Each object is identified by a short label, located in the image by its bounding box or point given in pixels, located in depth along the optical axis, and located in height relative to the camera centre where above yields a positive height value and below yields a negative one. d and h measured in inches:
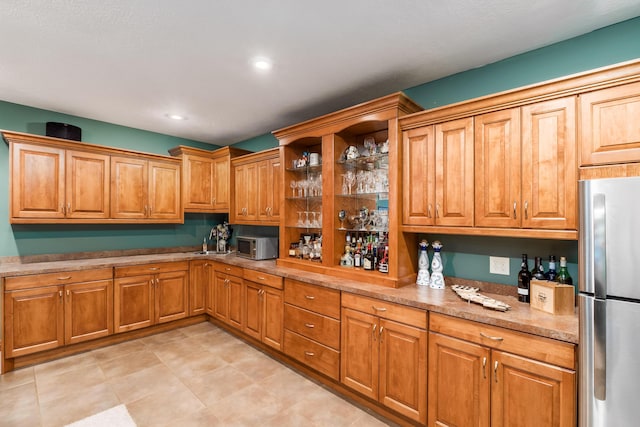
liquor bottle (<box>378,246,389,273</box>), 100.7 -16.5
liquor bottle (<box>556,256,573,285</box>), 73.8 -15.3
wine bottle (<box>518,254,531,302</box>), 79.5 -18.0
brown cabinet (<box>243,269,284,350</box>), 120.4 -39.5
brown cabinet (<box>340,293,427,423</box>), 80.0 -40.6
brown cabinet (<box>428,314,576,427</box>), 60.5 -36.8
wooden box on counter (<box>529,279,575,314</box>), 68.0 -19.5
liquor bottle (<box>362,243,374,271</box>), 105.4 -16.2
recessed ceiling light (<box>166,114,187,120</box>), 142.9 +47.9
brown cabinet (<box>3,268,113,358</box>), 114.5 -38.9
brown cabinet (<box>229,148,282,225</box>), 144.2 +13.8
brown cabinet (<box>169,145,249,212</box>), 168.4 +21.8
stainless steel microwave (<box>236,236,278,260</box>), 148.6 -16.6
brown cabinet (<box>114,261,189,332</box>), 138.6 -39.0
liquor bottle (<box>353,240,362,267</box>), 111.0 -15.6
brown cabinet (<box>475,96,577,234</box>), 69.4 +11.8
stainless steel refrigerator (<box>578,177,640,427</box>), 51.2 -15.9
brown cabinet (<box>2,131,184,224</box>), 123.7 +15.1
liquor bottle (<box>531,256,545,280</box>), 77.7 -15.0
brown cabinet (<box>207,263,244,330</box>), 141.2 -40.7
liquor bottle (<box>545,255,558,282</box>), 76.2 -14.7
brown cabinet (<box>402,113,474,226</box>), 84.5 +12.0
